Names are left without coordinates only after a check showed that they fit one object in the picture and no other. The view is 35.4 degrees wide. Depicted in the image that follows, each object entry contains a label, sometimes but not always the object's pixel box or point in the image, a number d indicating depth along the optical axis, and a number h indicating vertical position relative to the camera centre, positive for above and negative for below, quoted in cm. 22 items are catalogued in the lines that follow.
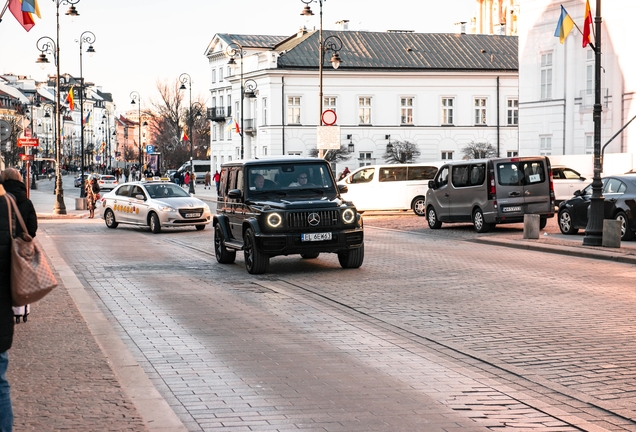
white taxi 2909 -151
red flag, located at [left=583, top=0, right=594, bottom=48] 2786 +370
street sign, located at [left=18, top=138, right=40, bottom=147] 3588 +54
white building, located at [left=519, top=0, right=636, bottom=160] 4041 +320
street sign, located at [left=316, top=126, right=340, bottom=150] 3538 +71
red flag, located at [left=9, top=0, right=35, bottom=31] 2373 +340
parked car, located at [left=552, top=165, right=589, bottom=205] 3394 -87
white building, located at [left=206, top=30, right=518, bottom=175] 7106 +444
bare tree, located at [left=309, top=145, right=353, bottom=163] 6850 +15
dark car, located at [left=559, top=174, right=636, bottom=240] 2225 -116
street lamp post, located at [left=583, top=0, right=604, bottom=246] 2070 -63
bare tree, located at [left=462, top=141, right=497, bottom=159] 7212 +42
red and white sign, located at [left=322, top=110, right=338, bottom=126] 3469 +137
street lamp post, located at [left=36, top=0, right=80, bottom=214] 3984 +407
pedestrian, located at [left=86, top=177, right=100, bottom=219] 3916 -145
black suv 1633 -97
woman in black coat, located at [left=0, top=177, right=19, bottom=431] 538 -85
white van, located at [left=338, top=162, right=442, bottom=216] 3622 -110
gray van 2597 -90
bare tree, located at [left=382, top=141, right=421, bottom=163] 7075 +28
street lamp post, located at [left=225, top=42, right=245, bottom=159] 6241 +889
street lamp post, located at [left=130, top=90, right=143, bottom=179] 8514 +496
